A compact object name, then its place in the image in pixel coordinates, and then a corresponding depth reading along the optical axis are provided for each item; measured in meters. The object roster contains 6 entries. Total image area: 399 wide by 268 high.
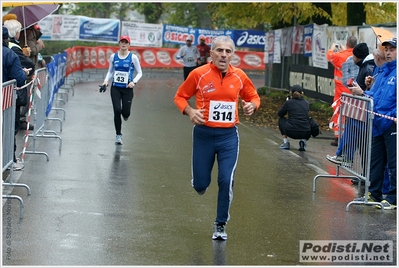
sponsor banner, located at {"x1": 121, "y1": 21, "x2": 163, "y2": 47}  38.53
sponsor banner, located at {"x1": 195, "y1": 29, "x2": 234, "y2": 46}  40.72
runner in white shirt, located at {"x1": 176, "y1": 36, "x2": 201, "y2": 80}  27.45
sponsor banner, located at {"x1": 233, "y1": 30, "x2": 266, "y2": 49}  41.56
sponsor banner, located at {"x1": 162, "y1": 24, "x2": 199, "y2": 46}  40.09
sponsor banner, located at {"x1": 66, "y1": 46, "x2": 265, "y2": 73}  35.12
